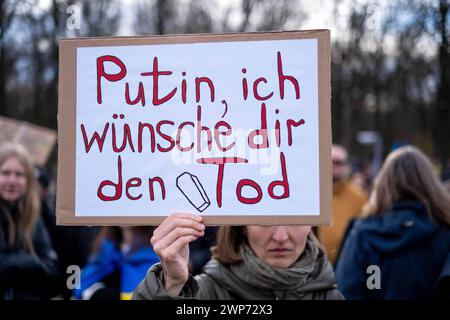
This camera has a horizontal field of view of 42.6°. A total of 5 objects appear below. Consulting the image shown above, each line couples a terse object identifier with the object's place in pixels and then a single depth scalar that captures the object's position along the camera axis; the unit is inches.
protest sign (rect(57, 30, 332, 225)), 71.7
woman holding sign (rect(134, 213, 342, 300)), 82.7
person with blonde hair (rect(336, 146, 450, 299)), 114.2
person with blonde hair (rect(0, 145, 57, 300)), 126.1
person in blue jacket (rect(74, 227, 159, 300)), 126.3
